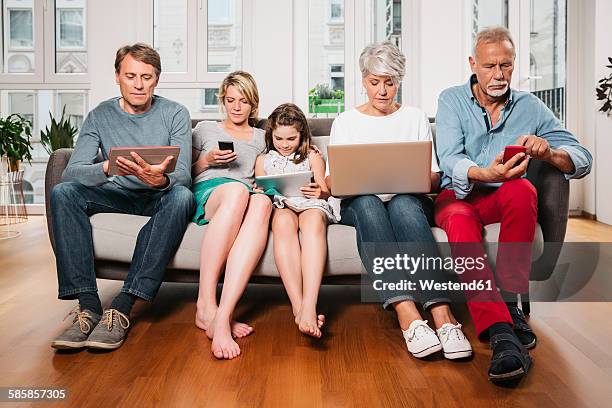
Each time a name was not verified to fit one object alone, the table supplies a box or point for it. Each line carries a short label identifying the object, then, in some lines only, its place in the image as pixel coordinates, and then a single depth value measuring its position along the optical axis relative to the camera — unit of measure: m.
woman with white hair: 2.09
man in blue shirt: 2.07
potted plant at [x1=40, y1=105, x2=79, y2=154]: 5.08
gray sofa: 2.37
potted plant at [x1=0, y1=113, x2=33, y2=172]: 4.59
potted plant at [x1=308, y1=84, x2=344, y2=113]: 5.84
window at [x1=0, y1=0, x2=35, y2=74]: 6.02
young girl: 2.25
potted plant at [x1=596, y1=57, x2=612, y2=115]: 5.26
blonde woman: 2.25
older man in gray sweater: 2.29
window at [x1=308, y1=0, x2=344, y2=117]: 5.79
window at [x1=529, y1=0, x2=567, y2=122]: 5.85
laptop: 2.18
